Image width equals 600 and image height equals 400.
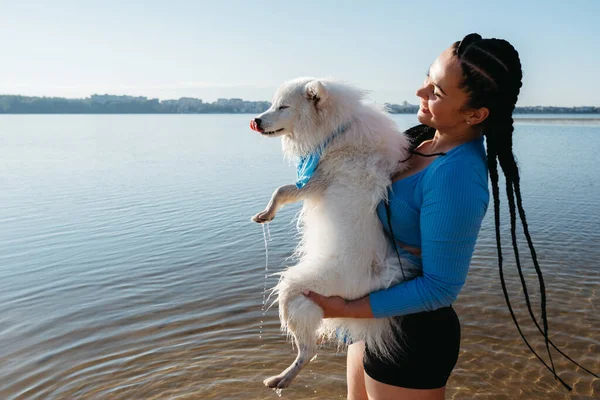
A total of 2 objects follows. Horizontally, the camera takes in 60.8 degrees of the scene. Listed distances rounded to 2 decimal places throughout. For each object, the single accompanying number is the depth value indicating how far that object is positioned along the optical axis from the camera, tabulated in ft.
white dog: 7.04
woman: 5.84
